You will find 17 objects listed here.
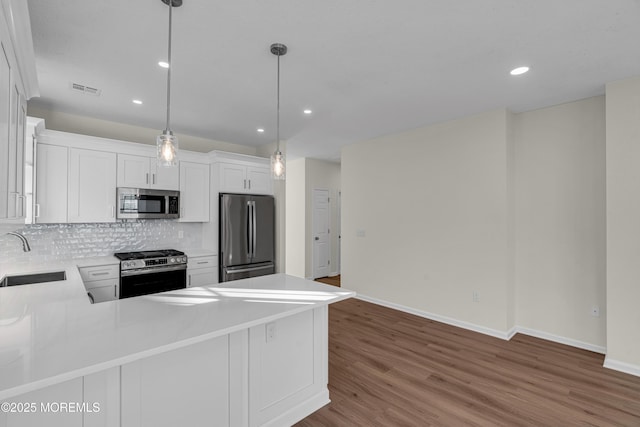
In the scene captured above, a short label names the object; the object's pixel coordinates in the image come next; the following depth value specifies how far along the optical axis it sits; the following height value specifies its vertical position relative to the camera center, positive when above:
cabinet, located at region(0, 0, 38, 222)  1.37 +0.66
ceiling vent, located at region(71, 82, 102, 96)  2.84 +1.26
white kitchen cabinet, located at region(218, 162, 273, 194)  4.32 +0.59
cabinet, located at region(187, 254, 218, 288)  3.94 -0.72
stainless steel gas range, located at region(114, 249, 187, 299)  3.40 -0.65
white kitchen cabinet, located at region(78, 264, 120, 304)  3.21 -0.70
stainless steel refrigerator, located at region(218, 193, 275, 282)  4.20 -0.27
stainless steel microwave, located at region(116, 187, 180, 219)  3.62 +0.18
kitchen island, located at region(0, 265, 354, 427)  1.20 -0.71
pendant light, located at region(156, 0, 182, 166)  1.81 +0.43
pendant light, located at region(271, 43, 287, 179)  2.39 +0.42
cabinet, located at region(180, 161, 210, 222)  4.11 +0.36
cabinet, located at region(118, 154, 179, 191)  3.67 +0.56
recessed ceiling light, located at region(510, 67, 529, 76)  2.54 +1.27
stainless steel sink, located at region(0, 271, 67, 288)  2.76 -0.59
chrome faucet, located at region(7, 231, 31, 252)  2.51 -0.22
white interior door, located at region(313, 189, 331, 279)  6.48 -0.39
